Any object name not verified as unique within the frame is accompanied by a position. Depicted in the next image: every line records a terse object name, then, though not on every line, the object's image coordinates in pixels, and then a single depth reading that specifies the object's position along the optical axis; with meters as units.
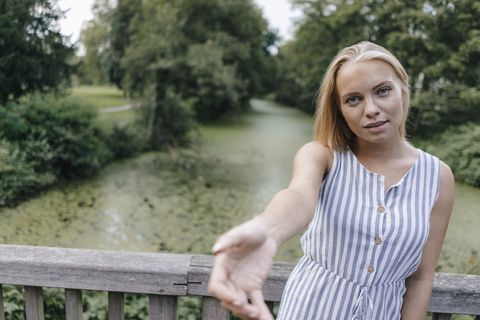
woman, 0.92
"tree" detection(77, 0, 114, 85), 15.52
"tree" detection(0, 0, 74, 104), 5.66
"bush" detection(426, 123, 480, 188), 6.80
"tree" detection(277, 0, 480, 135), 7.44
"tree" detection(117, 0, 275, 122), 10.47
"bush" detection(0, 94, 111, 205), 5.31
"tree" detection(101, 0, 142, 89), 14.90
